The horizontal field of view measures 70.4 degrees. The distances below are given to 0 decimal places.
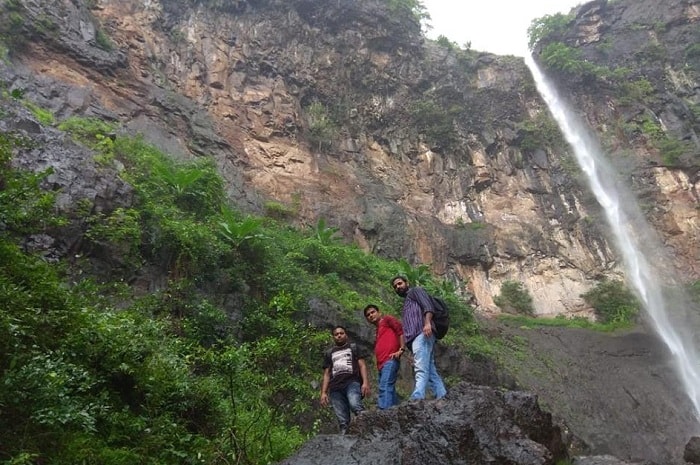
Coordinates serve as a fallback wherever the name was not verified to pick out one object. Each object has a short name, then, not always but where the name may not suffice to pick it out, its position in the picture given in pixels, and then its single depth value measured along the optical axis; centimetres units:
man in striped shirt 413
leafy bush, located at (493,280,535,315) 1664
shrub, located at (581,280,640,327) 1591
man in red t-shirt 432
